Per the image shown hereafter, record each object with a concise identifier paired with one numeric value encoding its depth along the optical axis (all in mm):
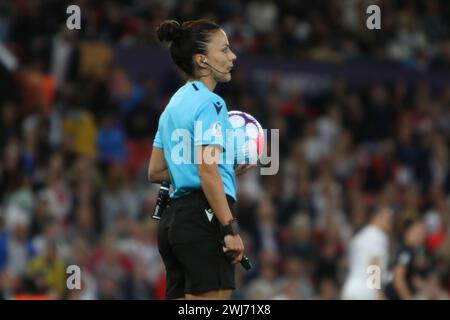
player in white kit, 21891
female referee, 12094
